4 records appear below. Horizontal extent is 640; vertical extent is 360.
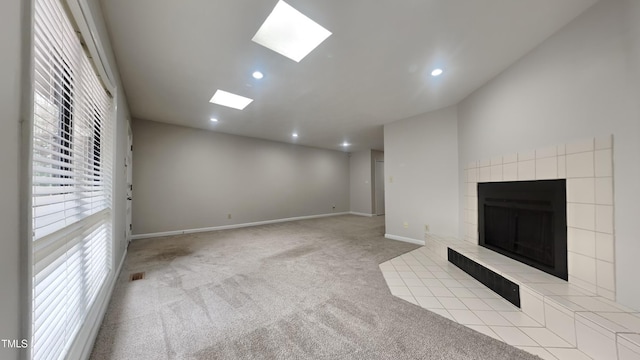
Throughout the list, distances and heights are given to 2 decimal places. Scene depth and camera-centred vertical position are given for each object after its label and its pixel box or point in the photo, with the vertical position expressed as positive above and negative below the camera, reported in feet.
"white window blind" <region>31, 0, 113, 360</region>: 2.83 -0.10
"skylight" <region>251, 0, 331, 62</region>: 5.90 +4.59
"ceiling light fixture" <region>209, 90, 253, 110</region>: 10.61 +4.38
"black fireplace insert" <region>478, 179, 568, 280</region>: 6.23 -1.49
